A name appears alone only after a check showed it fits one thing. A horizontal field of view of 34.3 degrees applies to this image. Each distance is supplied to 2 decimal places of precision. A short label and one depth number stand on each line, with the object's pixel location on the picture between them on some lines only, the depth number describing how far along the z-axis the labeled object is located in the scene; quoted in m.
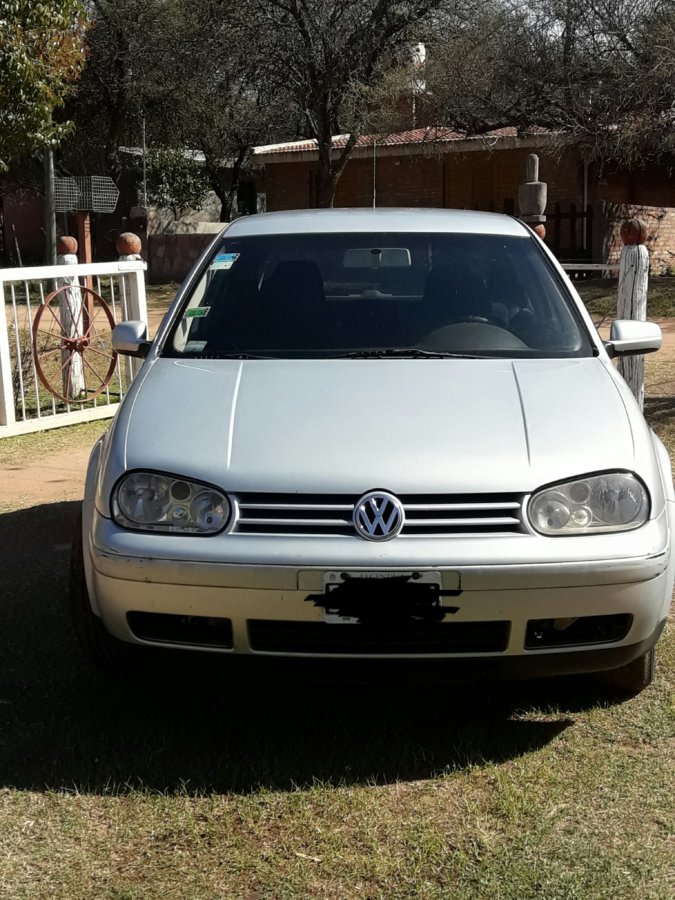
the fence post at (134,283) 9.11
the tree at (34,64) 13.67
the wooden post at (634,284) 7.24
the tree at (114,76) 25.27
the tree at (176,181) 34.62
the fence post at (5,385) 8.14
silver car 2.84
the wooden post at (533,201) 15.29
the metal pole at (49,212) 20.84
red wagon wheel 9.16
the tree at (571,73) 18.86
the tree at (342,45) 23.36
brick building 23.70
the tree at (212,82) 23.75
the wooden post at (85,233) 12.11
